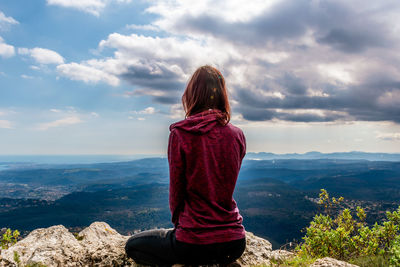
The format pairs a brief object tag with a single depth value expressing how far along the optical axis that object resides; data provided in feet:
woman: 10.78
